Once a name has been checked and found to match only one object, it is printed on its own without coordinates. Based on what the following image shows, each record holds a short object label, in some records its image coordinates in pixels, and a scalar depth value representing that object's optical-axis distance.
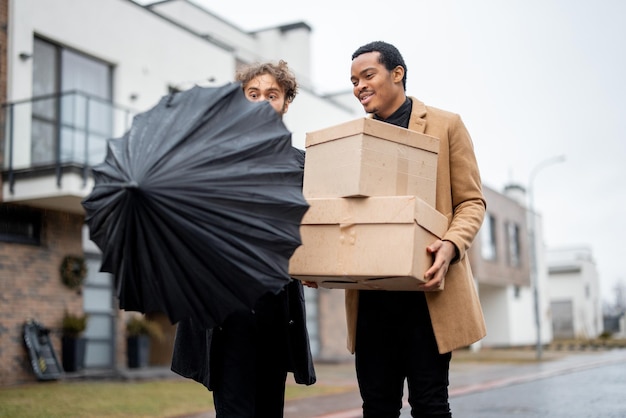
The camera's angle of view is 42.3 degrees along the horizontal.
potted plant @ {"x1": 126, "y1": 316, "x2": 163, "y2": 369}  17.17
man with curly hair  3.26
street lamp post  28.11
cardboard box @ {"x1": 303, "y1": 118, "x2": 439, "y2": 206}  3.06
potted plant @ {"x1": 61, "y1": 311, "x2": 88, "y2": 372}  15.45
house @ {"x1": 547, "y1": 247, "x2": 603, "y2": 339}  58.16
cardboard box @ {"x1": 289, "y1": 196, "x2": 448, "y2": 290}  2.97
